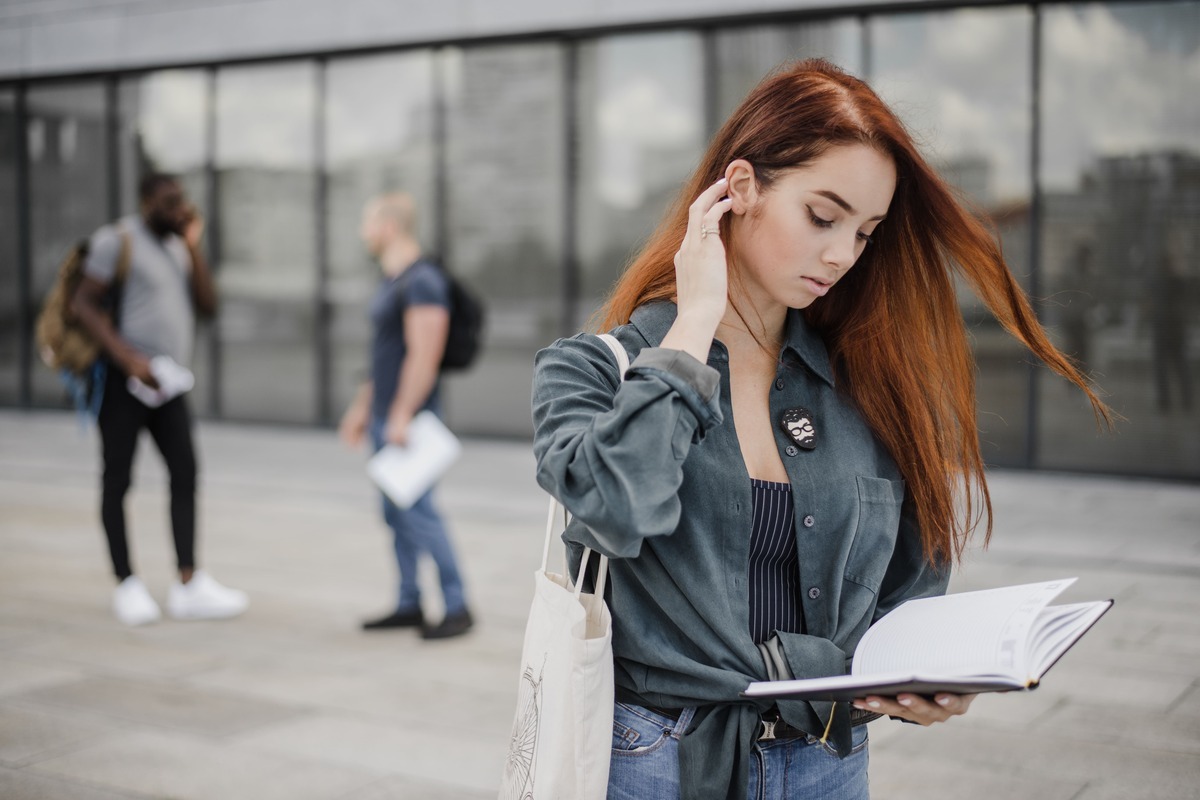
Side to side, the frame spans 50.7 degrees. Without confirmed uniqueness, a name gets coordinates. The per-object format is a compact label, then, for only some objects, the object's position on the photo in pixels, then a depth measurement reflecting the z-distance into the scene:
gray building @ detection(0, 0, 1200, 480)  10.01
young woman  1.62
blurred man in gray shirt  5.81
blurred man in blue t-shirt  5.57
